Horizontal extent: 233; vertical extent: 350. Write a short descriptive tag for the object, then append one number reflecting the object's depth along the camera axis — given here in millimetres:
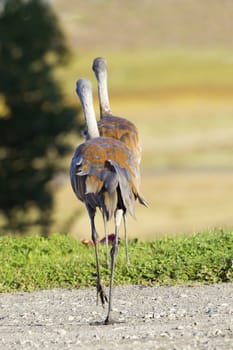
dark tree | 48156
